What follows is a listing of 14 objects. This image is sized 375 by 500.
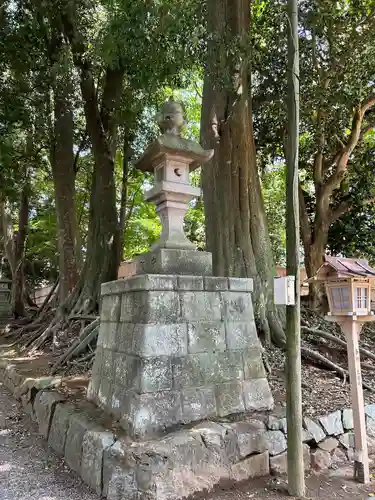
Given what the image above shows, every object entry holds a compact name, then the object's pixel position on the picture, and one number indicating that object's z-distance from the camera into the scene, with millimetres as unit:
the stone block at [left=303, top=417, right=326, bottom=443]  3641
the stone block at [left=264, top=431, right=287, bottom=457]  3406
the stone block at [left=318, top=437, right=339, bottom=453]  3688
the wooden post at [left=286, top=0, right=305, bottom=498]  2980
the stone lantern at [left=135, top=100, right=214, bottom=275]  3693
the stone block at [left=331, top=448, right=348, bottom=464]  3750
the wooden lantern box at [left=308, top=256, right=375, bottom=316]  3553
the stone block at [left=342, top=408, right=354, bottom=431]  3932
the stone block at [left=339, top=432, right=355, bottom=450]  3863
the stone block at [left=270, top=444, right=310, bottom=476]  3379
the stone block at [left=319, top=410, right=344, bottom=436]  3756
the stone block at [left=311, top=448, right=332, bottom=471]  3574
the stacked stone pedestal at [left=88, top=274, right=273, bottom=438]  3213
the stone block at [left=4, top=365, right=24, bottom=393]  5624
